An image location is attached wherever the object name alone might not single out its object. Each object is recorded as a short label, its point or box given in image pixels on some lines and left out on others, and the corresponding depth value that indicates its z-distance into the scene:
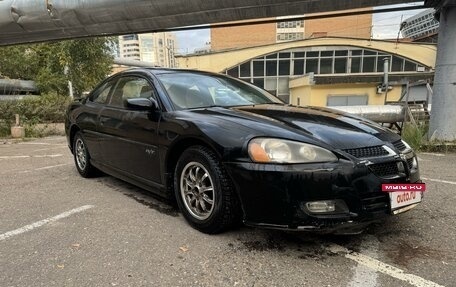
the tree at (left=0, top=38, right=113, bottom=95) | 20.92
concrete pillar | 6.88
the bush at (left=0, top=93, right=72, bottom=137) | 12.22
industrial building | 31.14
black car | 2.63
